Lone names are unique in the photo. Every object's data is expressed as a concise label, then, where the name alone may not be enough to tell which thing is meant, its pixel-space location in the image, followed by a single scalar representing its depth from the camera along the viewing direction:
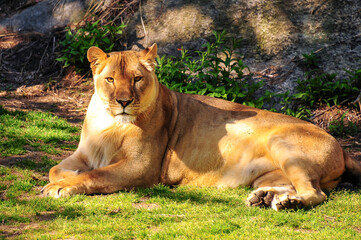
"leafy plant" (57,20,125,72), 19.36
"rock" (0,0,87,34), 21.72
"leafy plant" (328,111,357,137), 15.50
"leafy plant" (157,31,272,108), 16.08
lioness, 9.75
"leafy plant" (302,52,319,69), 17.62
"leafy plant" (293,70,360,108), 16.41
